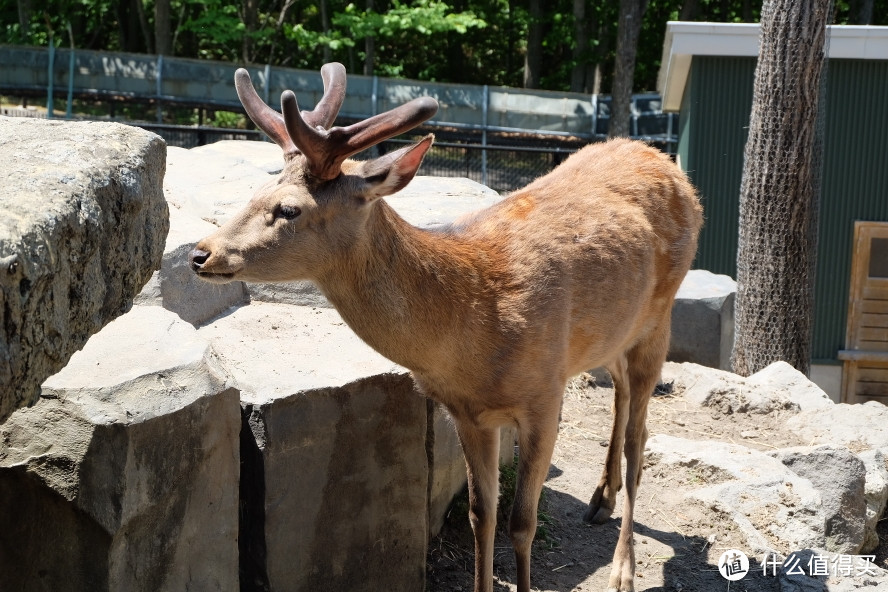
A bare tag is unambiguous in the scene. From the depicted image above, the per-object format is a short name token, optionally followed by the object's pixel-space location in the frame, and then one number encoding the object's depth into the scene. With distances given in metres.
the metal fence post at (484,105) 22.17
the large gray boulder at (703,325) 9.84
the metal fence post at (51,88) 21.55
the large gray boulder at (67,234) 2.78
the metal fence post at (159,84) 22.64
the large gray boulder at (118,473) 3.85
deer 4.22
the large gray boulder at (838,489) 6.33
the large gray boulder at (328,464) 4.62
